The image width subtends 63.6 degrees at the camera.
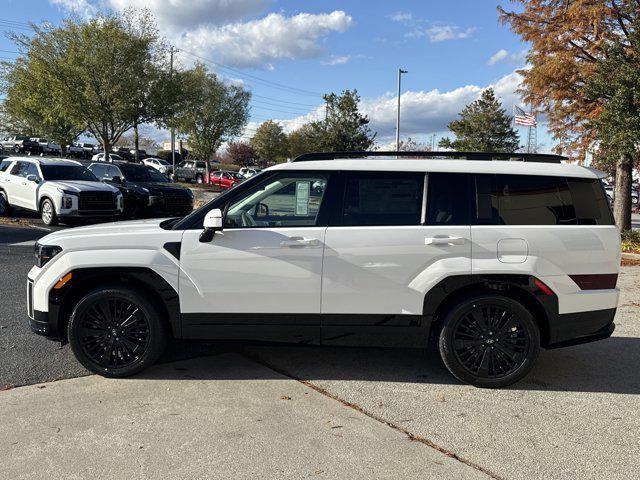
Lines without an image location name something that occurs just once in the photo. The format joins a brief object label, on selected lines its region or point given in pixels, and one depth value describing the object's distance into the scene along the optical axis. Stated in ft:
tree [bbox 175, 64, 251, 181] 132.67
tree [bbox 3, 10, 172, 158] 76.28
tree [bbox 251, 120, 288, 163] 226.17
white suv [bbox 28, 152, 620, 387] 13.01
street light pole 120.67
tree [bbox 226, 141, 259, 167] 259.19
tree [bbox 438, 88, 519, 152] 121.80
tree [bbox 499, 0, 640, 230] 42.63
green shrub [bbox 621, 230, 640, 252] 40.50
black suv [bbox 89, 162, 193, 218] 50.60
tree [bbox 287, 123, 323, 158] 212.02
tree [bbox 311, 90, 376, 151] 117.19
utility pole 86.02
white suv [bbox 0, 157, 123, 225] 41.88
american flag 98.41
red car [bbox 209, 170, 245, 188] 124.36
